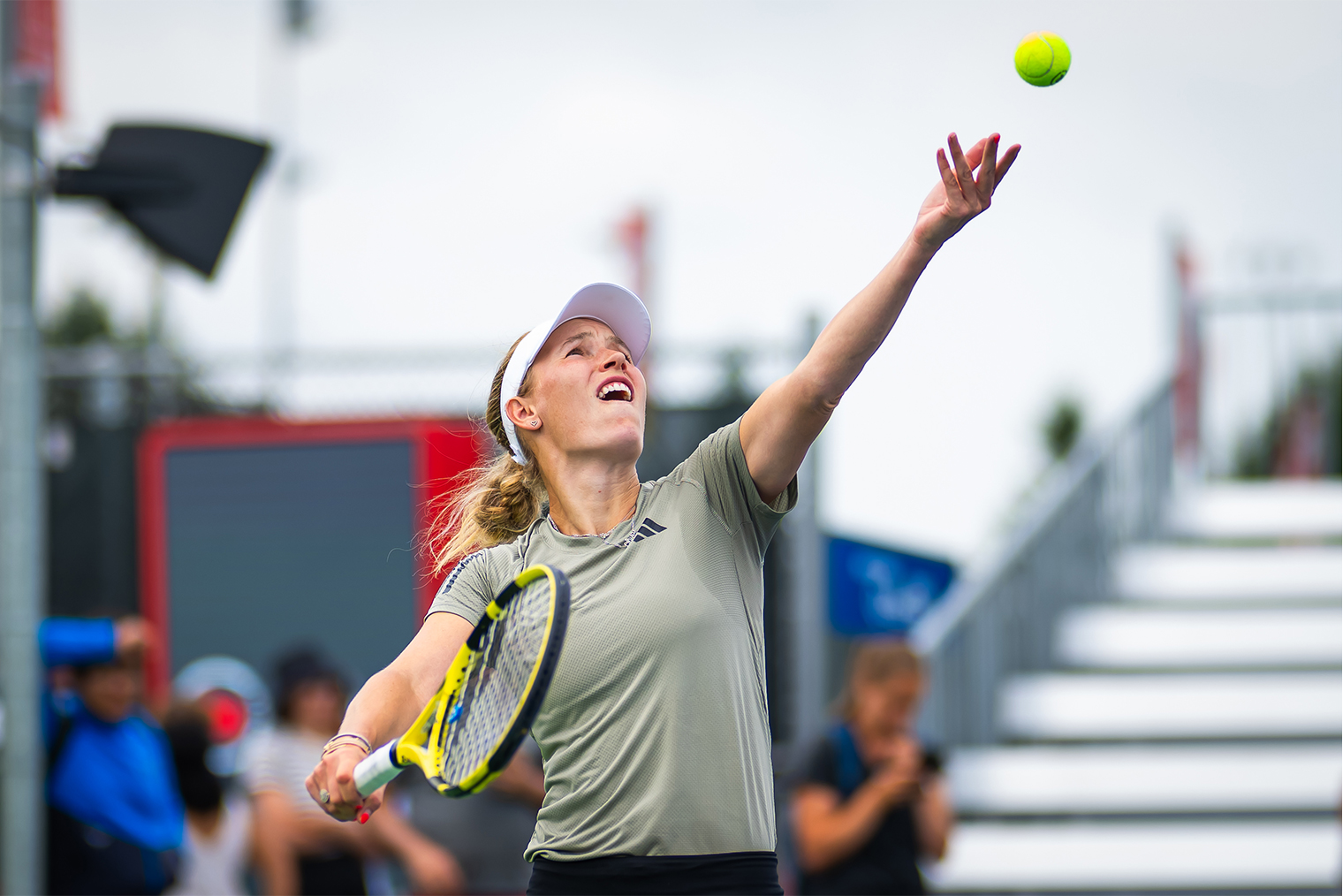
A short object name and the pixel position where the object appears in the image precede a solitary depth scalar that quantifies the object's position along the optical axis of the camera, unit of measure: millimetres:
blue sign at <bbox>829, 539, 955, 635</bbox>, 14289
